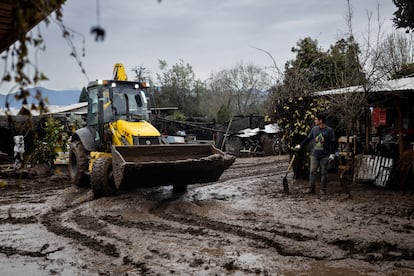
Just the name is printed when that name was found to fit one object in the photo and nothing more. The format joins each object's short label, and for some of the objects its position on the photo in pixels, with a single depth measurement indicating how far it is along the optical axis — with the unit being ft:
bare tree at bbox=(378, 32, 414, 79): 71.36
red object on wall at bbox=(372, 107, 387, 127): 39.65
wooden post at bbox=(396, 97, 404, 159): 35.91
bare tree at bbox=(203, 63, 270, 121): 144.97
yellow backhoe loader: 29.99
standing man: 33.71
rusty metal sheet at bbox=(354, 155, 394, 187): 35.53
